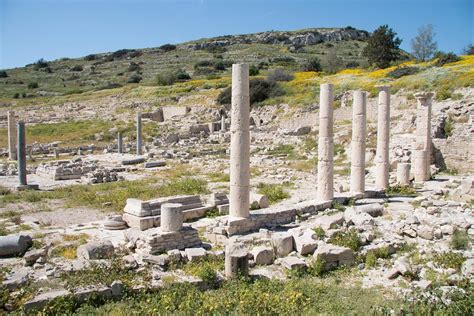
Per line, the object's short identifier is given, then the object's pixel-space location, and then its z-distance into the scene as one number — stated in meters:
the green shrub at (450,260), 8.48
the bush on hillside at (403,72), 39.44
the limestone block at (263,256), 9.52
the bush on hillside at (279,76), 52.35
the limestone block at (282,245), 9.88
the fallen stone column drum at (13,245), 10.05
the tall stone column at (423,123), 18.75
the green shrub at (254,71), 61.61
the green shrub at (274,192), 15.79
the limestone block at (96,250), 9.47
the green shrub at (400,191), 15.74
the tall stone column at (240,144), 11.55
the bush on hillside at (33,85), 73.00
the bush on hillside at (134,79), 73.71
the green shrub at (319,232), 10.67
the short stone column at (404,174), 17.33
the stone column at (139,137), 30.55
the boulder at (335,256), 9.02
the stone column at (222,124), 42.38
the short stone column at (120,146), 32.40
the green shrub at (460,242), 9.51
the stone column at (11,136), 29.86
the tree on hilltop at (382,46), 52.34
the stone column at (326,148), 13.84
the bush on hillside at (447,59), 41.47
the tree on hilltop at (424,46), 61.24
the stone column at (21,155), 19.41
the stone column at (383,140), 16.39
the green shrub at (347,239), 9.83
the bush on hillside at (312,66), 63.22
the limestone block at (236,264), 8.51
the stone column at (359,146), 15.20
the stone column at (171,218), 10.47
